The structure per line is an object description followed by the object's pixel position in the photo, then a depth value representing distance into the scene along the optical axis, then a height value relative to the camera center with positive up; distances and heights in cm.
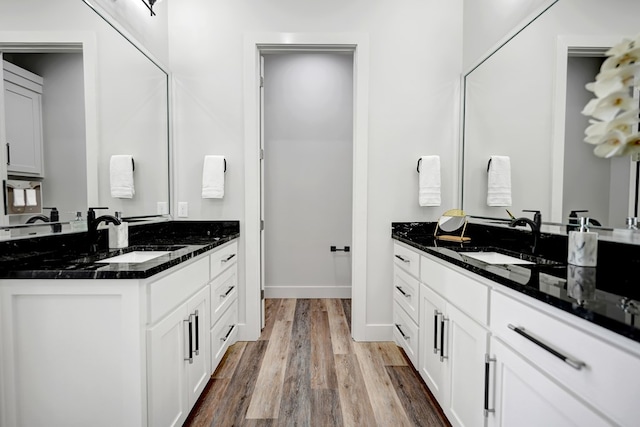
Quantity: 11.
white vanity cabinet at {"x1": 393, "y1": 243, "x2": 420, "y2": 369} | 195 -67
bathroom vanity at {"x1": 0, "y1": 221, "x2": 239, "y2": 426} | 110 -52
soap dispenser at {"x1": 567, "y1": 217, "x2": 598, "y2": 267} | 119 -17
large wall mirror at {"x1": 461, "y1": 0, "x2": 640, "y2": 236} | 123 +46
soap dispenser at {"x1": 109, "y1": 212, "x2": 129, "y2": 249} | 166 -20
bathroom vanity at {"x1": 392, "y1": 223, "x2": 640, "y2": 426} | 71 -42
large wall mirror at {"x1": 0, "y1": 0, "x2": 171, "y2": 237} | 124 +51
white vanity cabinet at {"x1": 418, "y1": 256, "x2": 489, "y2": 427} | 124 -64
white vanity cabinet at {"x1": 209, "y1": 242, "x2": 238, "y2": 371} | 190 -68
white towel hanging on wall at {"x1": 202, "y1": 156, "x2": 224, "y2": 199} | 235 +16
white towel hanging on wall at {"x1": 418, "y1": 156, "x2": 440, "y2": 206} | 236 +15
